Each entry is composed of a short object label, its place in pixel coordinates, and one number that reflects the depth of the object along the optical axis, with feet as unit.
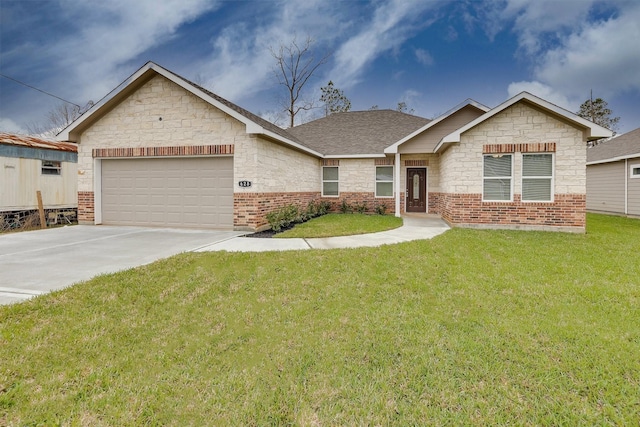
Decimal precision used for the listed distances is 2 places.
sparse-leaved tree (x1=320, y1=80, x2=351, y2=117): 95.55
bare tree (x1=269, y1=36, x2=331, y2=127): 82.84
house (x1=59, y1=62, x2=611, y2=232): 30.55
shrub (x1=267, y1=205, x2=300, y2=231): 32.08
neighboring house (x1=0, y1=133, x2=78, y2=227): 37.06
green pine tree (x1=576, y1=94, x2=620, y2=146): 108.78
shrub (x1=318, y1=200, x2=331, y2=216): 48.03
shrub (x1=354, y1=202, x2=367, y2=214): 49.85
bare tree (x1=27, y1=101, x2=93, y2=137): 86.07
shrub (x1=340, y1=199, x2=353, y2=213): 50.44
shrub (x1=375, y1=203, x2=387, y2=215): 48.85
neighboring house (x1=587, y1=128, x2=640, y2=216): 46.73
